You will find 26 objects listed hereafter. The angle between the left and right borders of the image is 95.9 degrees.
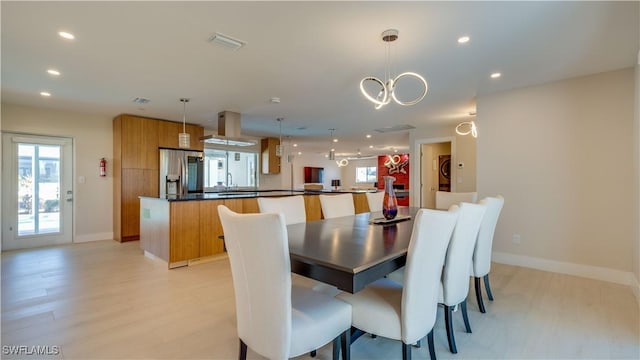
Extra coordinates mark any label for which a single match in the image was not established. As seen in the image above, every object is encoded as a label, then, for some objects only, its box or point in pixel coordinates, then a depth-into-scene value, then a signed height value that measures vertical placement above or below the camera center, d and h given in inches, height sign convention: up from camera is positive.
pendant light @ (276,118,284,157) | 240.1 +24.7
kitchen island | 150.2 -25.3
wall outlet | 154.2 -32.1
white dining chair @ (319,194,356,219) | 126.5 -11.8
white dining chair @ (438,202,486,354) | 74.2 -22.1
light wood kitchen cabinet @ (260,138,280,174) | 328.2 +25.9
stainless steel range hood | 199.5 +35.5
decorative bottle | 106.7 -9.1
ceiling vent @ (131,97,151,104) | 173.8 +49.3
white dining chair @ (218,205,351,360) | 51.9 -24.2
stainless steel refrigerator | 234.2 +7.1
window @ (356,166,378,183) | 603.2 +11.4
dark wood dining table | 52.2 -15.6
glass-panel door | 189.5 -7.3
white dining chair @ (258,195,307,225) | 101.5 -10.1
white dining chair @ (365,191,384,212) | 154.9 -11.7
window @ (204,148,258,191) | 300.0 +12.4
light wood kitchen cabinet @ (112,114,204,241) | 215.3 +10.8
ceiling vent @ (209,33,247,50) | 99.0 +49.0
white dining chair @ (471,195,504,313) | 98.2 -23.6
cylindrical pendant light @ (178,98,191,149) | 168.9 +23.4
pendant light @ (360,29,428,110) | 94.2 +32.1
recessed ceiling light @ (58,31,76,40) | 97.0 +49.5
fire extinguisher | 220.5 +10.1
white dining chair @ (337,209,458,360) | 58.9 -25.7
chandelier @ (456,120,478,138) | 234.6 +42.3
